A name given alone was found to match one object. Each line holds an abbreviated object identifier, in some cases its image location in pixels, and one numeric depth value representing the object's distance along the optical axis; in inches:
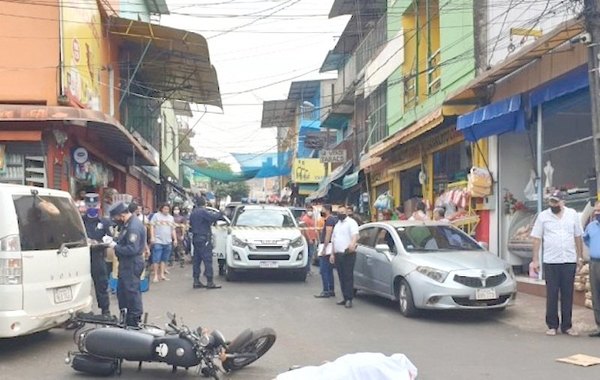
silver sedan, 380.5
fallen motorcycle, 239.6
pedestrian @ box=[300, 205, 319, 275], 684.6
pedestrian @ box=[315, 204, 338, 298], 482.9
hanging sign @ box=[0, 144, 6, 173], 572.1
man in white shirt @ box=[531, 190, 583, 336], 341.7
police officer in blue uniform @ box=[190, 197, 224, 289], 524.4
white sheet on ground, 133.0
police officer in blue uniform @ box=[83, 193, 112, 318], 369.1
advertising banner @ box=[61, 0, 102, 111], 609.9
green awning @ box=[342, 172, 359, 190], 1072.7
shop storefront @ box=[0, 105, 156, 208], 545.0
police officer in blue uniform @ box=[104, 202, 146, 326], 323.6
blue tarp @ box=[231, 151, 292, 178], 1542.8
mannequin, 500.1
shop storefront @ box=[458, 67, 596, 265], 473.1
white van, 271.3
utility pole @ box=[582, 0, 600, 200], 362.0
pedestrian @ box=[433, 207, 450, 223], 599.8
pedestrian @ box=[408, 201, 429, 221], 552.4
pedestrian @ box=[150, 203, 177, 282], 585.6
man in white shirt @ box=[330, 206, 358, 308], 446.9
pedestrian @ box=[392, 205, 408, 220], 701.9
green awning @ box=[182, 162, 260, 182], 1477.6
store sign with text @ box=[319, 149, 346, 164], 1173.1
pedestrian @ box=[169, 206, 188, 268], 792.9
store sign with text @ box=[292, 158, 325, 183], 1561.3
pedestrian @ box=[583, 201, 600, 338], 330.0
